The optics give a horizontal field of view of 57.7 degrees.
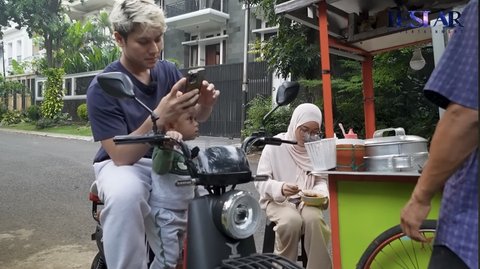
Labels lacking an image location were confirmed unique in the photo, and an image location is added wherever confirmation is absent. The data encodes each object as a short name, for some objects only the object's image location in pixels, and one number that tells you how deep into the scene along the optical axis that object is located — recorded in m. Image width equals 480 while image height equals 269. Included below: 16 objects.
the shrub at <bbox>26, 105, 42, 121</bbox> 21.38
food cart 2.47
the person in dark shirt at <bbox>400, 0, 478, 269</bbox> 1.24
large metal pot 2.43
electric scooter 1.66
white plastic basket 2.57
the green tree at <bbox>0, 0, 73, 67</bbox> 21.64
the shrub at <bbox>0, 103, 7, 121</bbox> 24.27
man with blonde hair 1.95
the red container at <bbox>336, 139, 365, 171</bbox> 2.61
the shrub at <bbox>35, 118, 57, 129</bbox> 20.04
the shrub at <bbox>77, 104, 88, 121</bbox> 19.83
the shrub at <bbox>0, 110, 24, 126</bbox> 23.58
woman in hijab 2.90
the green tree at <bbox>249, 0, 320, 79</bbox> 8.61
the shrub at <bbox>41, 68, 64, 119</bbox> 20.45
